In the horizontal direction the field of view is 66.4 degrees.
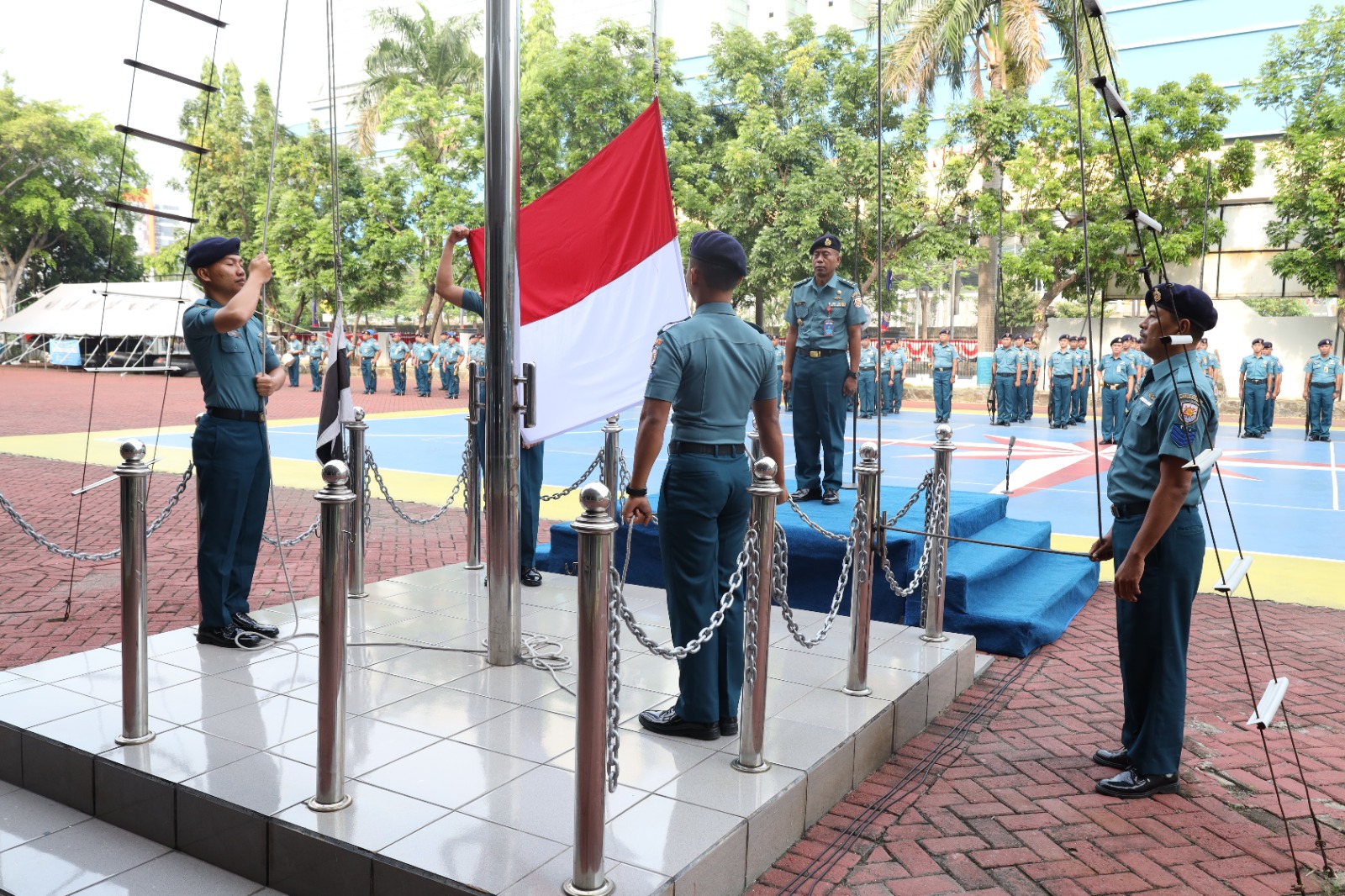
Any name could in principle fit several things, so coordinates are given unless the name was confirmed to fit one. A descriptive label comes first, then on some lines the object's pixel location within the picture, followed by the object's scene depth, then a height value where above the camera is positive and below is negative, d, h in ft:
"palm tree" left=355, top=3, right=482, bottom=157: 104.68 +32.35
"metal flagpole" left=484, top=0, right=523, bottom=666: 13.87 +0.59
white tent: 97.35 +4.83
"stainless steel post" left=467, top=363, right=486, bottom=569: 21.56 -2.44
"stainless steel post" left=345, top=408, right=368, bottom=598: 19.06 -2.59
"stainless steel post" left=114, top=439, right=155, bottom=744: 11.95 -2.84
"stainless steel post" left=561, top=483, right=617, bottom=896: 8.80 -2.77
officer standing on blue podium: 22.70 +0.38
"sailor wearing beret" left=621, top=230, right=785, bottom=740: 12.27 -1.07
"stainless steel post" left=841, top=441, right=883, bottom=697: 14.21 -2.99
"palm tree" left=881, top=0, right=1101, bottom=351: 79.92 +27.37
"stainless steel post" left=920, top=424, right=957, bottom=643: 17.26 -2.95
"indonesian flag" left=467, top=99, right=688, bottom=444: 17.62 +1.77
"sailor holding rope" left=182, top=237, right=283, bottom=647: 15.84 -1.14
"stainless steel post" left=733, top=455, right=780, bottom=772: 11.27 -2.48
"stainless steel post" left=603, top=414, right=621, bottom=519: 22.40 -1.75
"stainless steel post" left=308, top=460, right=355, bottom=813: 9.96 -2.64
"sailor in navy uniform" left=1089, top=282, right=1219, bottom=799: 11.69 -1.70
